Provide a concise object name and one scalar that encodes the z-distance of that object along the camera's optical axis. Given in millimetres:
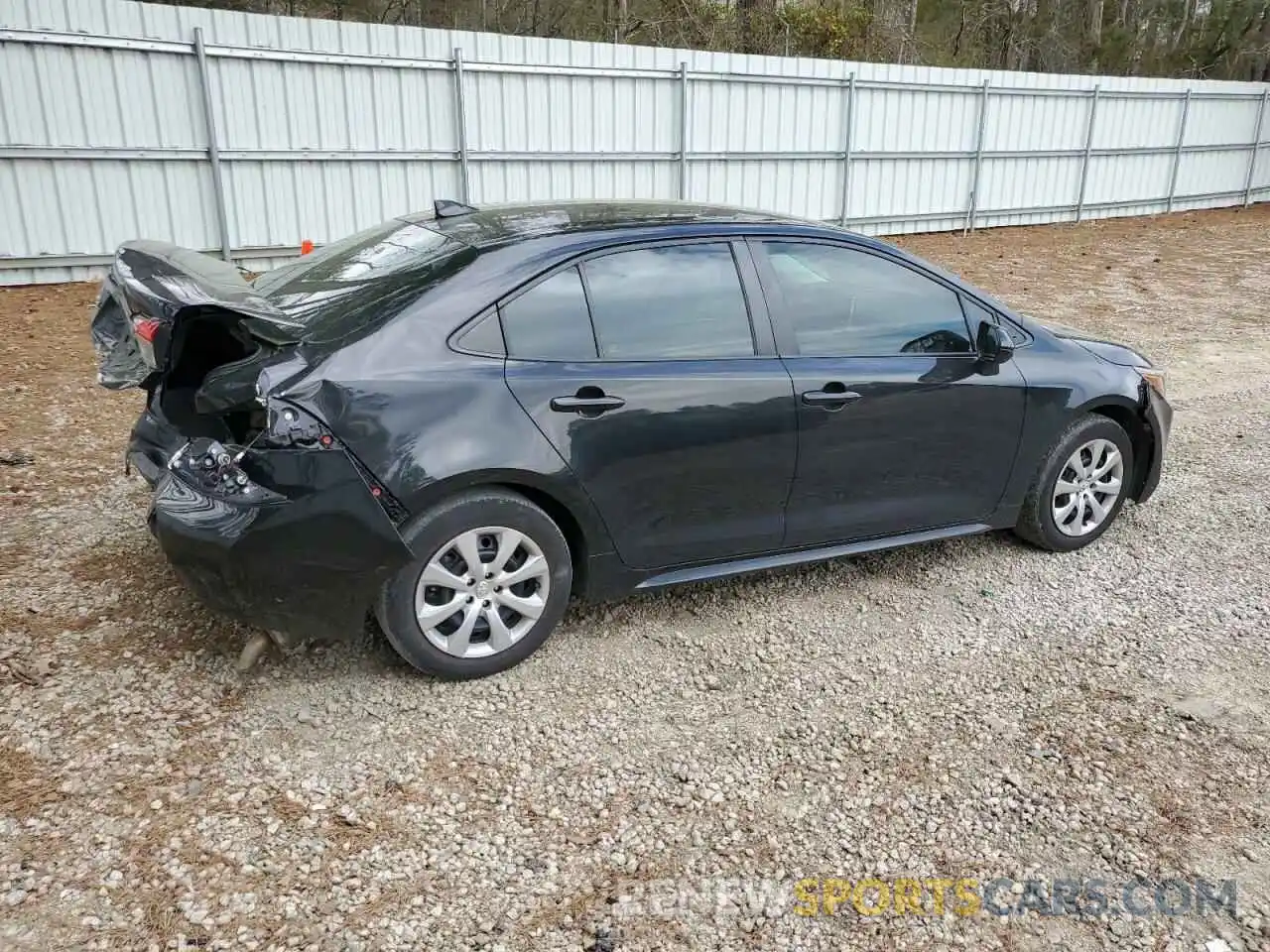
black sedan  3072
